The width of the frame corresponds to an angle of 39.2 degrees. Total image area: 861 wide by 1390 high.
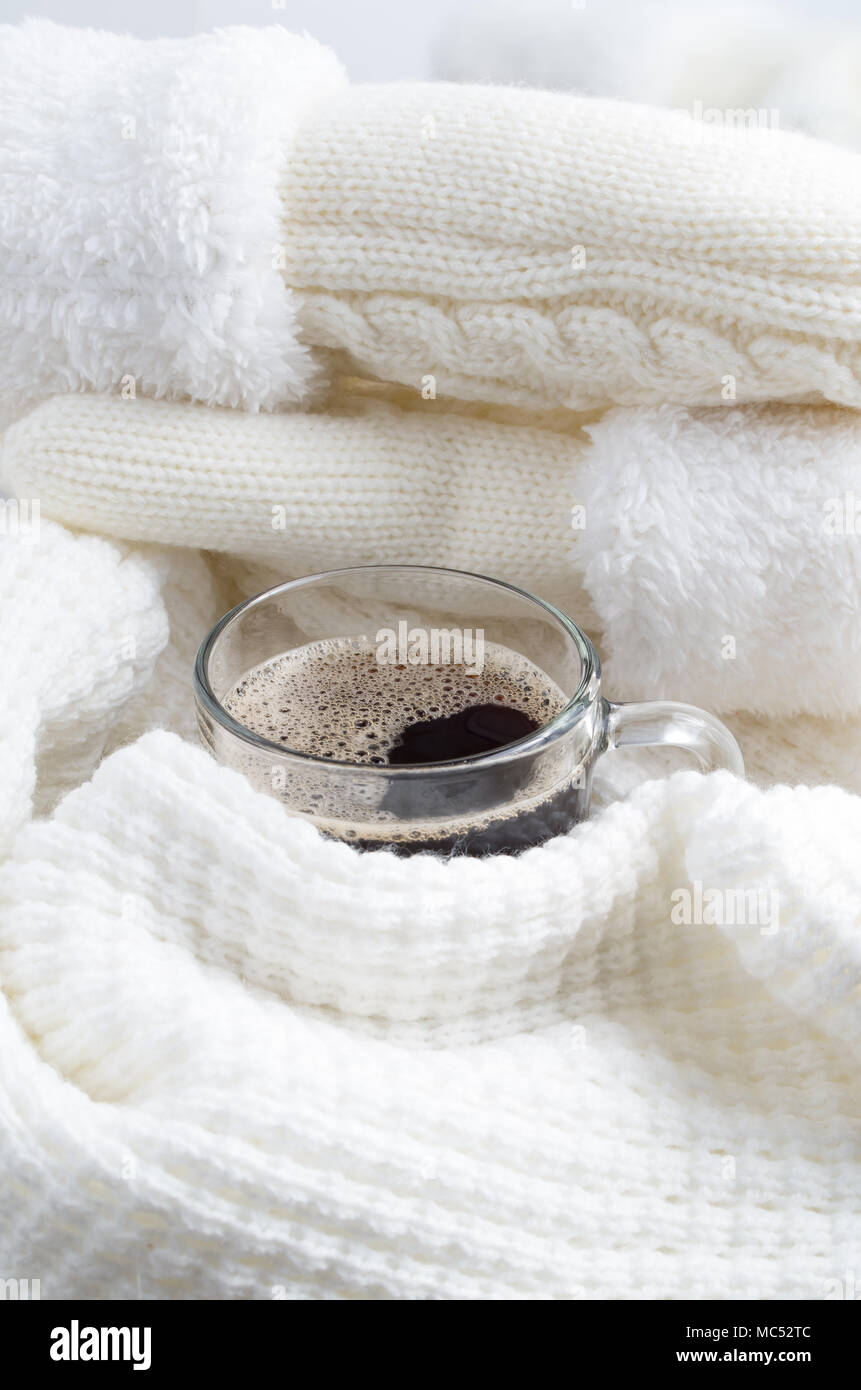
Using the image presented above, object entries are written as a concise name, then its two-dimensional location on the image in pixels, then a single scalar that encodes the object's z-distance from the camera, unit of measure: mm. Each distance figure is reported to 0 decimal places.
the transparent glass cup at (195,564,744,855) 391
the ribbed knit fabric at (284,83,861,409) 439
